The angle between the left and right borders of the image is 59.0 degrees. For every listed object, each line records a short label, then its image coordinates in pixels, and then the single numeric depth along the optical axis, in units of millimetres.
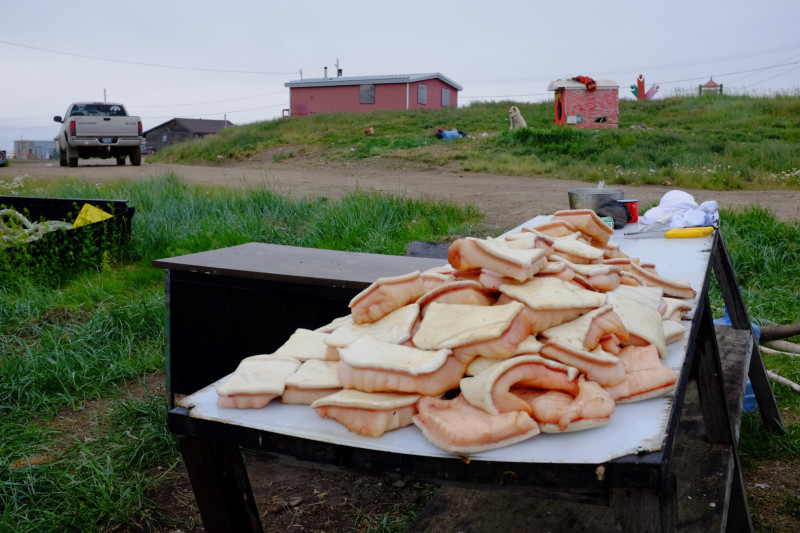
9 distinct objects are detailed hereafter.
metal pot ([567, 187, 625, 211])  3783
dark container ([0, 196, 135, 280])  6094
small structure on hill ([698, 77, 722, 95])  26122
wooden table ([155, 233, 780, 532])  1100
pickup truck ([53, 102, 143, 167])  17688
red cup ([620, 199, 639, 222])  3712
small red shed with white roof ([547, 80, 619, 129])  20797
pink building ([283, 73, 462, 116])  35500
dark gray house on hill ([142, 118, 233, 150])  54938
